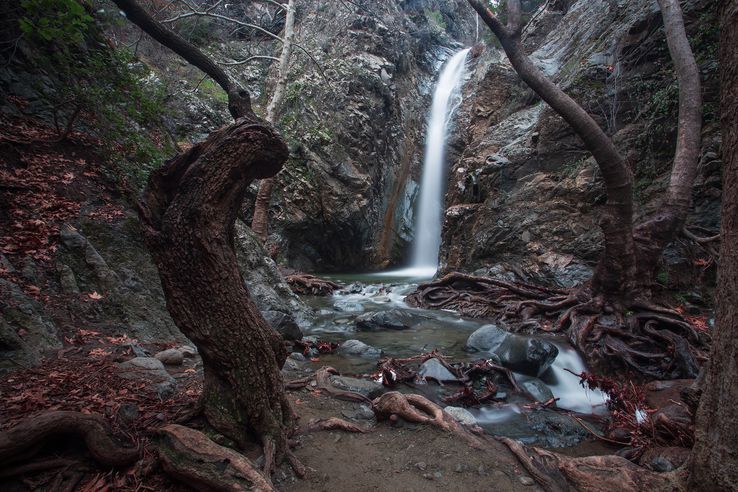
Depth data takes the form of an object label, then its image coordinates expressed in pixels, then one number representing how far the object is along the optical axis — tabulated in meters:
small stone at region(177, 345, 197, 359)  4.04
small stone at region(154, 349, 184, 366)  3.74
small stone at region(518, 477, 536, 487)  2.35
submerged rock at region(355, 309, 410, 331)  7.50
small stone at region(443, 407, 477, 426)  3.30
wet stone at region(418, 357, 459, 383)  4.66
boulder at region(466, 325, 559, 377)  4.92
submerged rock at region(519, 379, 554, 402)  4.29
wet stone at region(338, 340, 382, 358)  5.72
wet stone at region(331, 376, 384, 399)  3.93
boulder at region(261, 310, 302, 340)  5.80
